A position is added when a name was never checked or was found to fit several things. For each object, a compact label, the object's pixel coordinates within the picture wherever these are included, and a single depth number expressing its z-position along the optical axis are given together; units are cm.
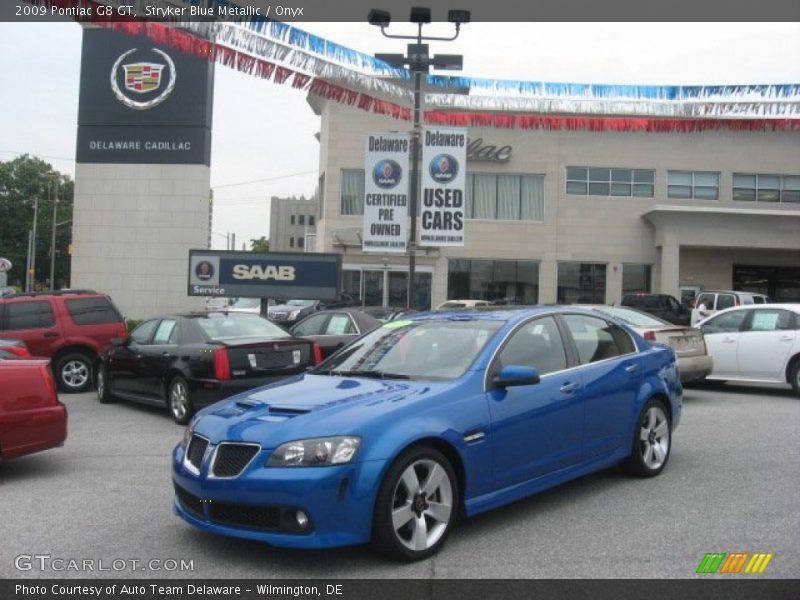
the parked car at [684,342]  1149
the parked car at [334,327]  1273
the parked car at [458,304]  1777
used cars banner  1426
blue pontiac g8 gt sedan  447
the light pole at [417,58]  1348
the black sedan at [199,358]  948
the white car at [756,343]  1216
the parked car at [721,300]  2397
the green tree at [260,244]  11760
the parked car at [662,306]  2652
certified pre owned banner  1449
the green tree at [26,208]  7425
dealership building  3306
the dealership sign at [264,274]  1683
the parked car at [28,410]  682
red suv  1273
